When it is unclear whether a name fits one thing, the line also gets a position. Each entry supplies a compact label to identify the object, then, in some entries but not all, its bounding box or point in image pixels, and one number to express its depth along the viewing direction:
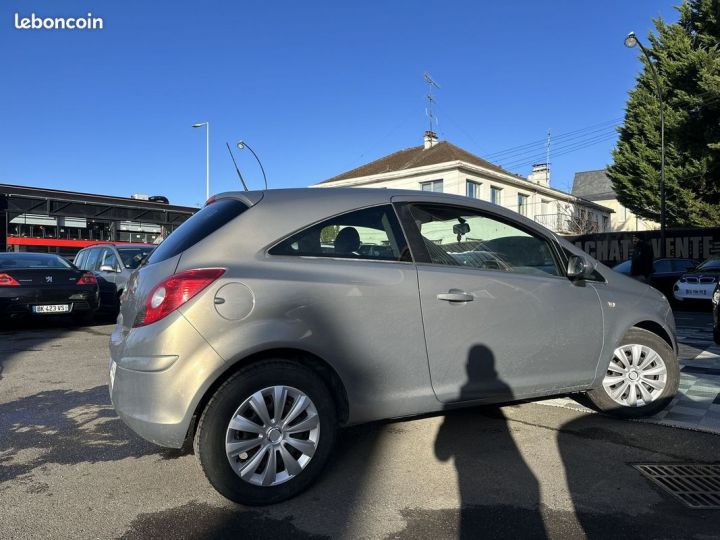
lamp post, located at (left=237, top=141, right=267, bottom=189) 25.35
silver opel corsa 2.74
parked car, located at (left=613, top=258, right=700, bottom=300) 15.15
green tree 22.38
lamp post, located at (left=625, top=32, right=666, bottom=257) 18.73
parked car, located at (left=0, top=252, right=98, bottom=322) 8.64
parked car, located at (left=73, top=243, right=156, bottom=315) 10.26
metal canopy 19.53
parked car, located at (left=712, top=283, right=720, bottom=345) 5.82
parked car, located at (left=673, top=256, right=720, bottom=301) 13.27
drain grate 2.87
